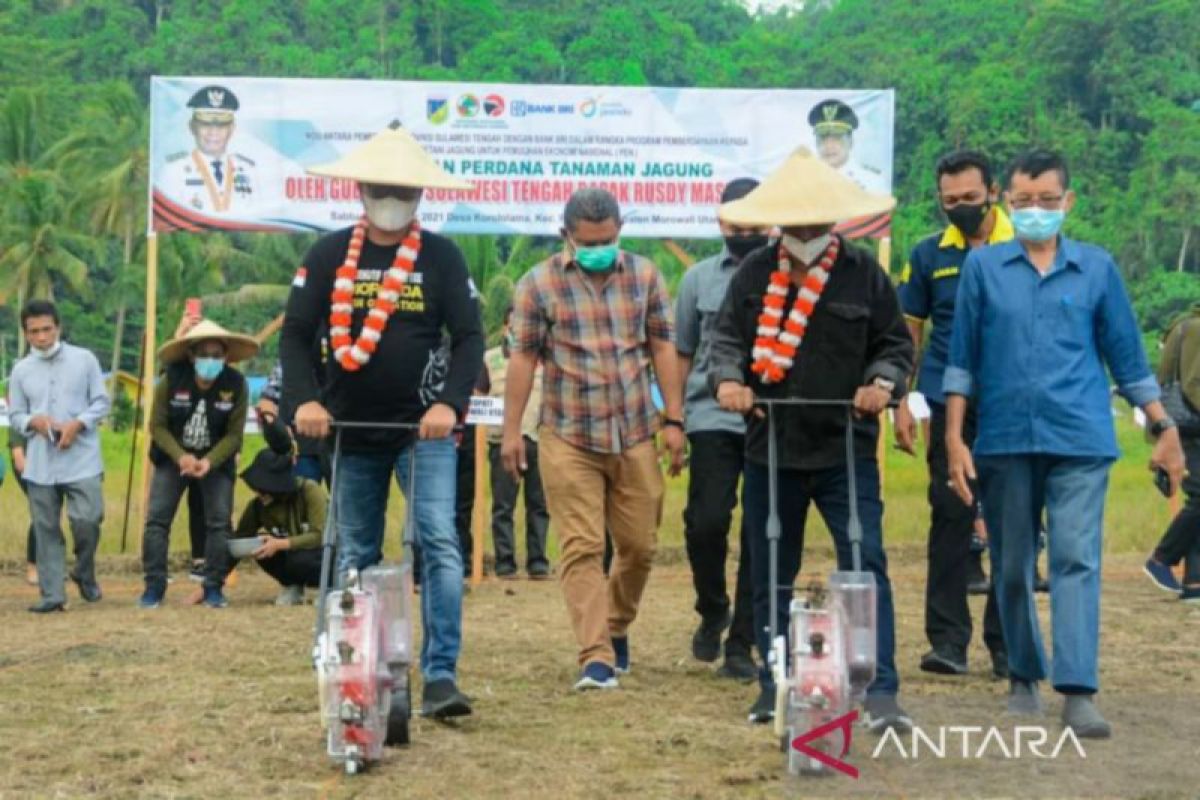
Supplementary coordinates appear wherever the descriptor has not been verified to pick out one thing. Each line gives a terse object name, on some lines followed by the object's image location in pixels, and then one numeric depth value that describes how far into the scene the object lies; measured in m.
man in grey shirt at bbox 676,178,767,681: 9.77
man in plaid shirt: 9.24
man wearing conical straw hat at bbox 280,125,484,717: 8.30
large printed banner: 15.93
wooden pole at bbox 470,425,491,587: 15.73
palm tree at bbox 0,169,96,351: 65.94
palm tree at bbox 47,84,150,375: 66.88
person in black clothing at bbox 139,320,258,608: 14.14
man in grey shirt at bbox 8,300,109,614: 13.92
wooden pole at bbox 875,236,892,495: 16.42
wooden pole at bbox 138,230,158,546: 16.39
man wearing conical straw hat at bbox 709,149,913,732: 8.14
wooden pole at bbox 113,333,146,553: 17.31
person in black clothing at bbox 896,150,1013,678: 9.68
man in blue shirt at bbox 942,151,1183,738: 8.05
